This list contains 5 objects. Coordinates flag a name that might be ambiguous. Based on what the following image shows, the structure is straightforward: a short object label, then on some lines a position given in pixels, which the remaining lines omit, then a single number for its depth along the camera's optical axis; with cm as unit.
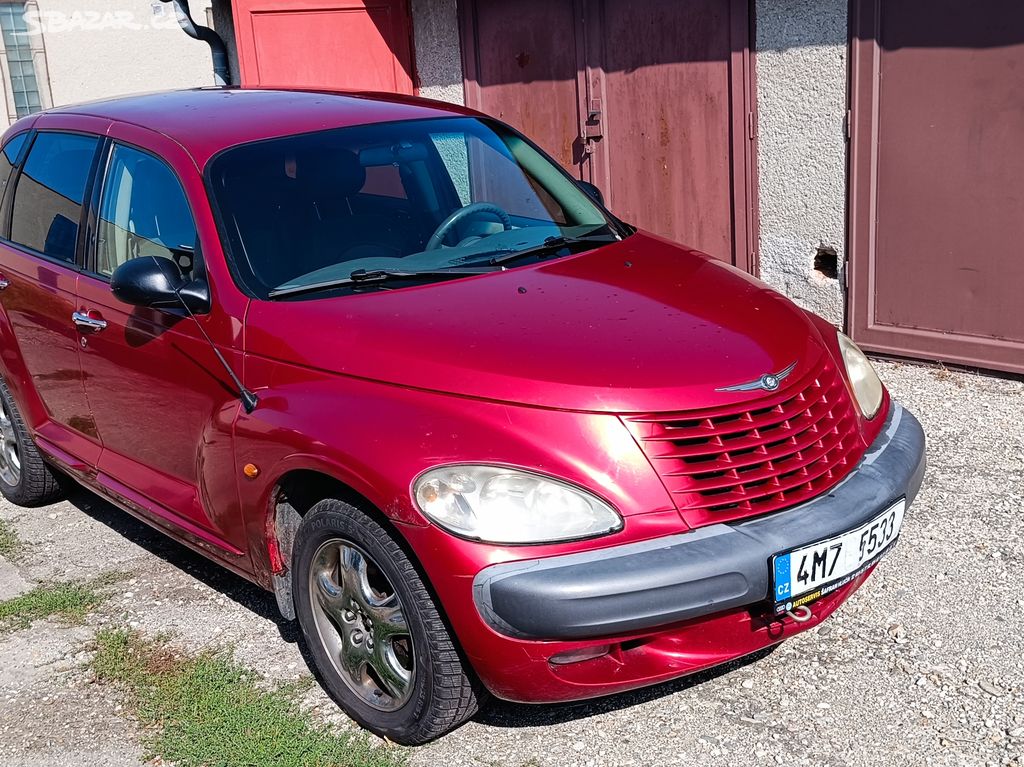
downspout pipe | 920
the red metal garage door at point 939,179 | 573
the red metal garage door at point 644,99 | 705
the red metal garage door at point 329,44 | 895
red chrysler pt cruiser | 283
